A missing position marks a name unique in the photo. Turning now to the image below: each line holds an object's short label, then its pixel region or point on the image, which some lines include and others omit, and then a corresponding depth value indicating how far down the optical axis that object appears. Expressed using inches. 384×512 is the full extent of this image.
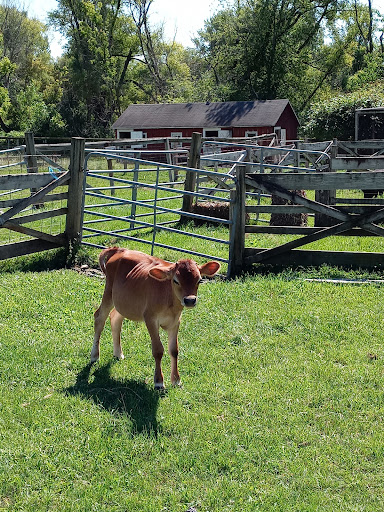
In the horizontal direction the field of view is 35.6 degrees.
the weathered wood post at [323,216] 422.3
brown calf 197.0
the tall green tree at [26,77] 2054.6
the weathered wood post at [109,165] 829.4
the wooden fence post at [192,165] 535.8
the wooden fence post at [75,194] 415.2
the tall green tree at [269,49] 1780.3
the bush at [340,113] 1313.5
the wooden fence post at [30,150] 611.8
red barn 1594.5
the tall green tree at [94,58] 2116.1
